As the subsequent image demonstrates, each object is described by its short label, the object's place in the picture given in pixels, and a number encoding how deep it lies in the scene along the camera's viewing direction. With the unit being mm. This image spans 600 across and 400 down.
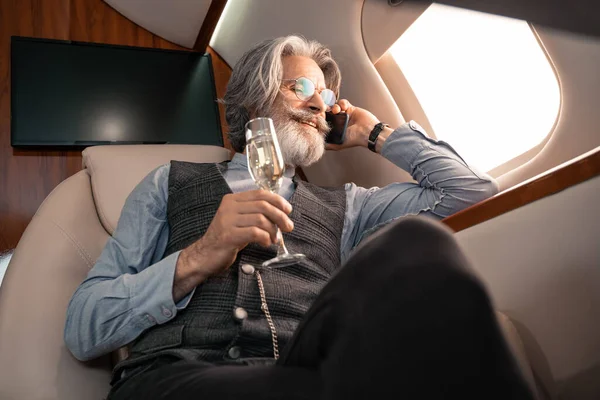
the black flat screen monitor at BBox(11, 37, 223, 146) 2273
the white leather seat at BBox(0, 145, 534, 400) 1069
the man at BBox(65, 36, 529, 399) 500
